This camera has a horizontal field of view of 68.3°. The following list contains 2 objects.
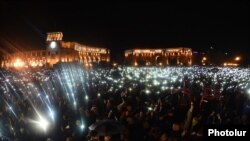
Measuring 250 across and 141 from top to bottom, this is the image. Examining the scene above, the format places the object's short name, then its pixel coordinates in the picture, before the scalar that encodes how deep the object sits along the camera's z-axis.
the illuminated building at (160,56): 66.15
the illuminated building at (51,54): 51.80
